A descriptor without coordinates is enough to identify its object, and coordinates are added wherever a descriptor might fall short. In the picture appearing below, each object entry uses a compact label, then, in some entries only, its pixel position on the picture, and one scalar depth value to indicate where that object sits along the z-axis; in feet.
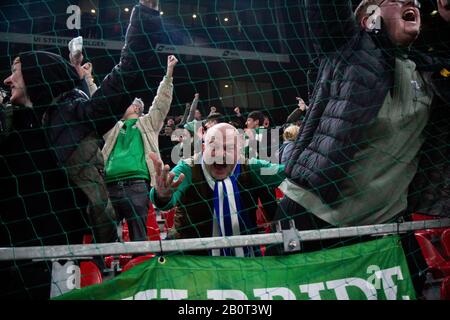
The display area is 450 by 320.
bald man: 7.52
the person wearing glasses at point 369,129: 7.70
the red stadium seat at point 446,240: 8.57
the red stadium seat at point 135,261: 6.82
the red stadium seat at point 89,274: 6.25
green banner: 5.37
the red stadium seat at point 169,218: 12.70
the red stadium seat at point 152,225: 11.95
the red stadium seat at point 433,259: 8.33
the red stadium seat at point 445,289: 7.39
